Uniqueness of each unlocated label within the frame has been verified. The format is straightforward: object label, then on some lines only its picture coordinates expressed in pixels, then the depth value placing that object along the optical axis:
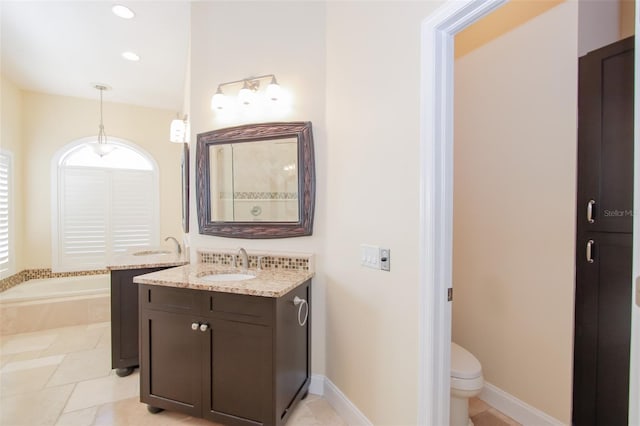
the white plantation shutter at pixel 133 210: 4.43
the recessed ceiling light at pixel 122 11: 2.38
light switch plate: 1.66
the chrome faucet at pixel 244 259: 2.22
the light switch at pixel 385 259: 1.58
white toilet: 1.62
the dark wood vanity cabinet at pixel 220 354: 1.70
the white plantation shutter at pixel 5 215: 3.56
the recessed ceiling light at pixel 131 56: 3.08
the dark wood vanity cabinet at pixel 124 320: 2.36
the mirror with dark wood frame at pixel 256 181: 2.17
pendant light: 3.91
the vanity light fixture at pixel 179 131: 3.34
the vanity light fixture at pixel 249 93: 2.18
